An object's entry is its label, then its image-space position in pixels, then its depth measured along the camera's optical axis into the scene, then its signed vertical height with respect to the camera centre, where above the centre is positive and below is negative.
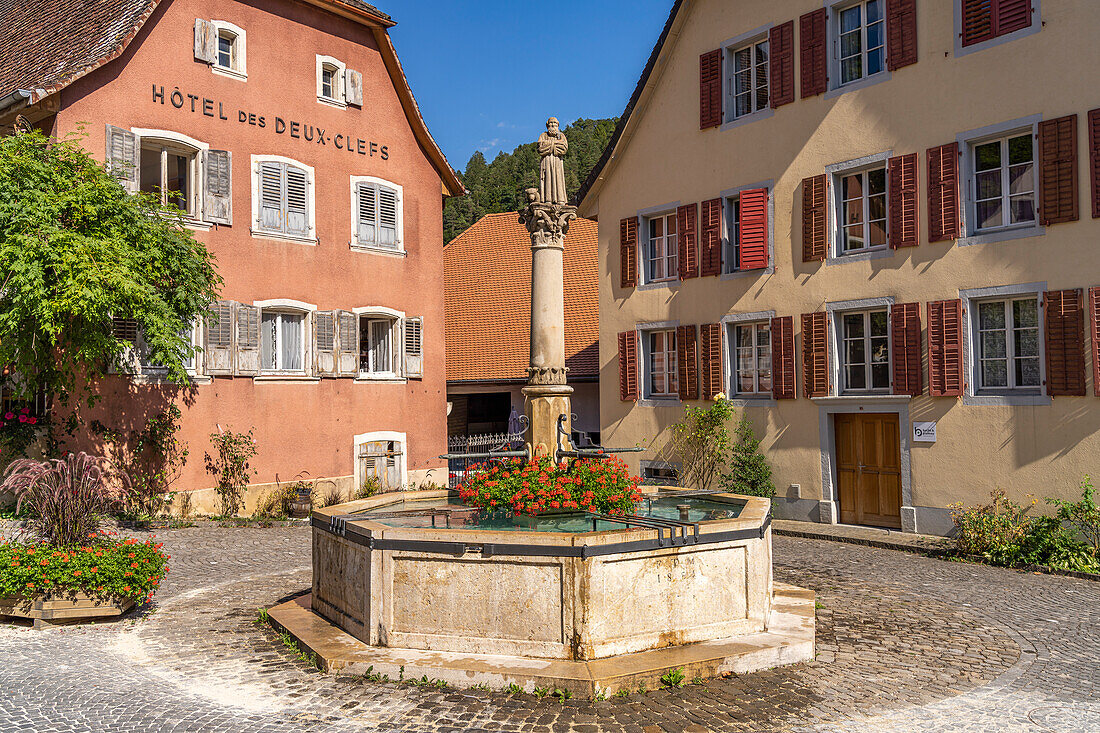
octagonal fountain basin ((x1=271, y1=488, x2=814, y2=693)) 6.71 -1.60
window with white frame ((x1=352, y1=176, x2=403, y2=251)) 20.69 +4.53
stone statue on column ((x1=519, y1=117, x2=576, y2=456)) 9.41 +1.06
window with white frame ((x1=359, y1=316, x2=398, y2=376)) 21.30 +1.40
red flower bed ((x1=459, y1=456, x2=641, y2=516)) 8.19 -0.83
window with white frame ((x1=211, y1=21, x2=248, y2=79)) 18.47 +7.46
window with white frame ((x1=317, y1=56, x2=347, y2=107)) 20.45 +7.50
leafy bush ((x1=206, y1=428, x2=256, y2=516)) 17.64 -1.20
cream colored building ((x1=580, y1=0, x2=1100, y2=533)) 13.07 +2.69
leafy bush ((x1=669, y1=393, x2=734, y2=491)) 17.67 -0.87
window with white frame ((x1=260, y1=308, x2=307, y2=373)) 18.84 +1.36
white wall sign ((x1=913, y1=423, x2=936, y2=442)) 14.50 -0.58
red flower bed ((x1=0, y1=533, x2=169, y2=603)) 8.70 -1.62
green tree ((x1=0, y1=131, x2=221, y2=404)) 12.84 +2.12
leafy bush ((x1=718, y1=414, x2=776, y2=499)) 17.03 -1.36
